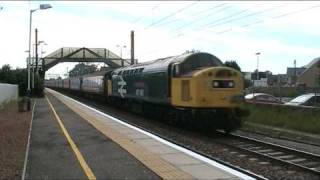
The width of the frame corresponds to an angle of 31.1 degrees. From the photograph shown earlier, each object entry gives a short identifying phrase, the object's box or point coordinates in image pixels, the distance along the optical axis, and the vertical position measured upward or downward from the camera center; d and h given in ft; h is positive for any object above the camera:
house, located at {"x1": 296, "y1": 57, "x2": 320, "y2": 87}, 333.93 +3.24
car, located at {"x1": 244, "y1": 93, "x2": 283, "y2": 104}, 115.96 -3.43
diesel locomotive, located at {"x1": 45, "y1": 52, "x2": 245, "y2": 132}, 66.59 -1.15
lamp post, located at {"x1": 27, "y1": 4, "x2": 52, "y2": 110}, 139.79 +18.36
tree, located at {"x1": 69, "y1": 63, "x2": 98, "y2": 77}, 475.56 +12.04
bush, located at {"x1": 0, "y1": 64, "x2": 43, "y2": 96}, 221.25 +0.89
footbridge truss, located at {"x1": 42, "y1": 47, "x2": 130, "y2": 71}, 287.69 +12.33
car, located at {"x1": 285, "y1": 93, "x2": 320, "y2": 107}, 97.89 -3.38
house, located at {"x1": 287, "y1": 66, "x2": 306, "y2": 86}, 458.91 +9.37
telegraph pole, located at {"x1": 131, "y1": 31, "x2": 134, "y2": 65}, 176.04 +11.11
